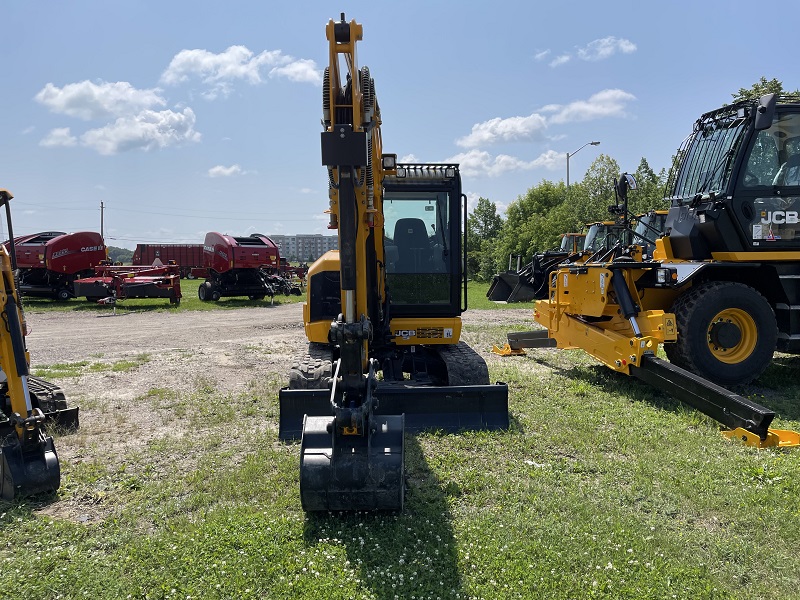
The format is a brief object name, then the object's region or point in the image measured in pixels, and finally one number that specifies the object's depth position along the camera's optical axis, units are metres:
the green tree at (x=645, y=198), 28.23
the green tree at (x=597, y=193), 34.16
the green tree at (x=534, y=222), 38.41
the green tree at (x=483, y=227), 59.73
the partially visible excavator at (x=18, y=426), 4.25
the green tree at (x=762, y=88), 21.78
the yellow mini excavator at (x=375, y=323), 3.78
